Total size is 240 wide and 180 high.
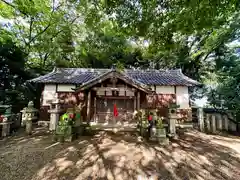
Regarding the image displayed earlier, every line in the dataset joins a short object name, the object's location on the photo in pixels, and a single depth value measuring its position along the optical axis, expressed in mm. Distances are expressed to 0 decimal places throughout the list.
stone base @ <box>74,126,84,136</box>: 7152
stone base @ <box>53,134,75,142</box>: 6242
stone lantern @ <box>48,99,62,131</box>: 7720
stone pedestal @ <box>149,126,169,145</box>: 6148
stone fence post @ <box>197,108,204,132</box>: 8844
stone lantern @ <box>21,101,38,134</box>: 7555
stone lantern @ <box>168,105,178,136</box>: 7094
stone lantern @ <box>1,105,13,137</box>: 7418
